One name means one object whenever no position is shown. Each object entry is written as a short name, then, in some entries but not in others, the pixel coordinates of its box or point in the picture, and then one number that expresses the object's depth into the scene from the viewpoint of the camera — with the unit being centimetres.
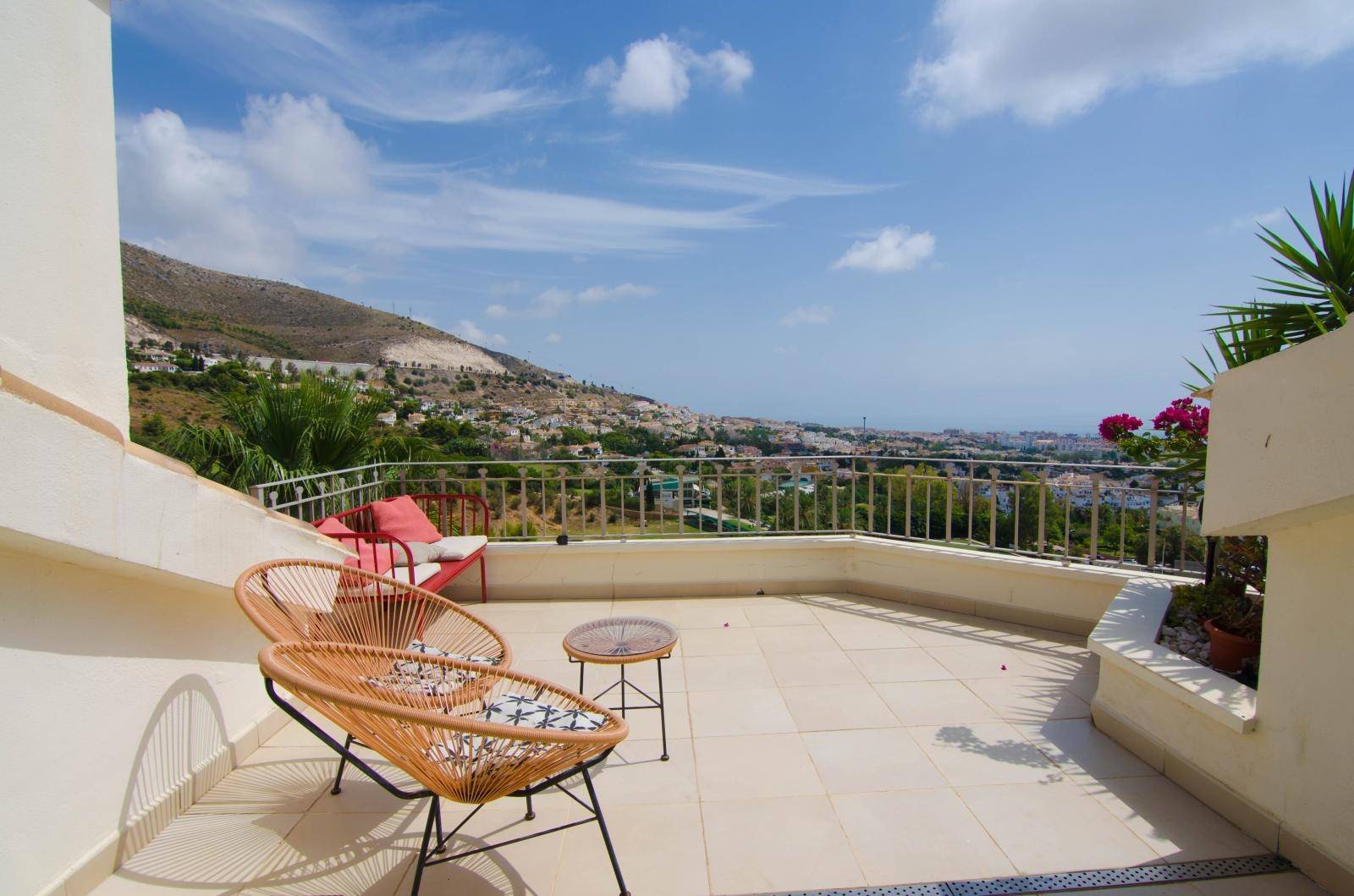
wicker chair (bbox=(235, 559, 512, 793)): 224
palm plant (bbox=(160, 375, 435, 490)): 419
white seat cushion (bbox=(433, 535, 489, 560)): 427
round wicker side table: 239
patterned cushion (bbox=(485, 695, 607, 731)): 185
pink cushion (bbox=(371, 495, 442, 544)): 418
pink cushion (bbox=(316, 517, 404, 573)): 356
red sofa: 360
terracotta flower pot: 250
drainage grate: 175
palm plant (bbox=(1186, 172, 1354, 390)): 261
